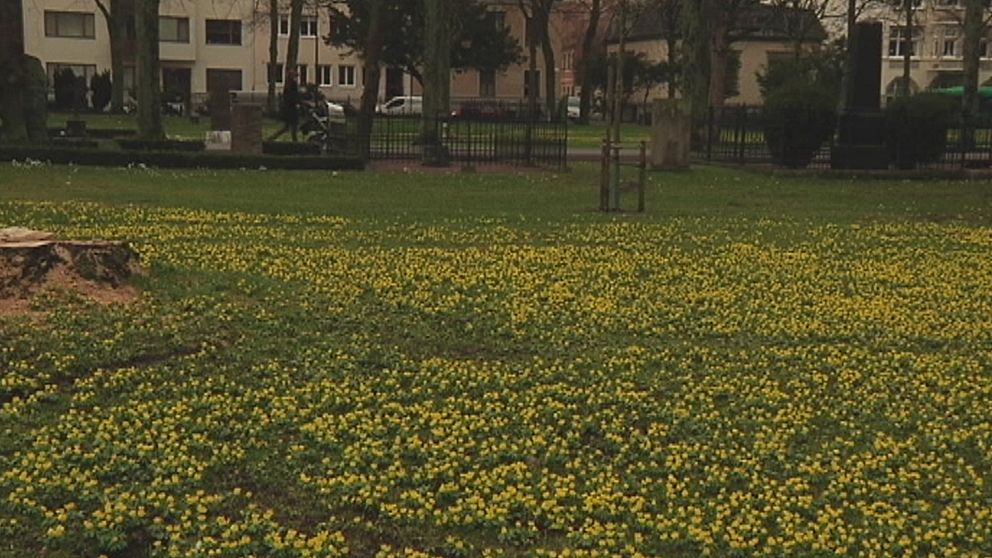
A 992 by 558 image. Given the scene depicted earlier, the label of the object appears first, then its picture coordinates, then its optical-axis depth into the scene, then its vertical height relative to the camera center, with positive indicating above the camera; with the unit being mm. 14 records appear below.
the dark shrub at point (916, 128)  27500 +456
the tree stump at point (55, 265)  8539 -997
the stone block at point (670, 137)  27594 +152
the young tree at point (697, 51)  31047 +2574
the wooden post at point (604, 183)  17094 -604
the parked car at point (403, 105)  67144 +2067
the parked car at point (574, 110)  72500 +2171
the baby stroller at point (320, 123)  29422 +382
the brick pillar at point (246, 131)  27062 +132
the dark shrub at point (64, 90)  64438 +2436
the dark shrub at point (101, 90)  66812 +2534
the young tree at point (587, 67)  66188 +4366
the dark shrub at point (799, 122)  27359 +553
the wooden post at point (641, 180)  17031 -549
